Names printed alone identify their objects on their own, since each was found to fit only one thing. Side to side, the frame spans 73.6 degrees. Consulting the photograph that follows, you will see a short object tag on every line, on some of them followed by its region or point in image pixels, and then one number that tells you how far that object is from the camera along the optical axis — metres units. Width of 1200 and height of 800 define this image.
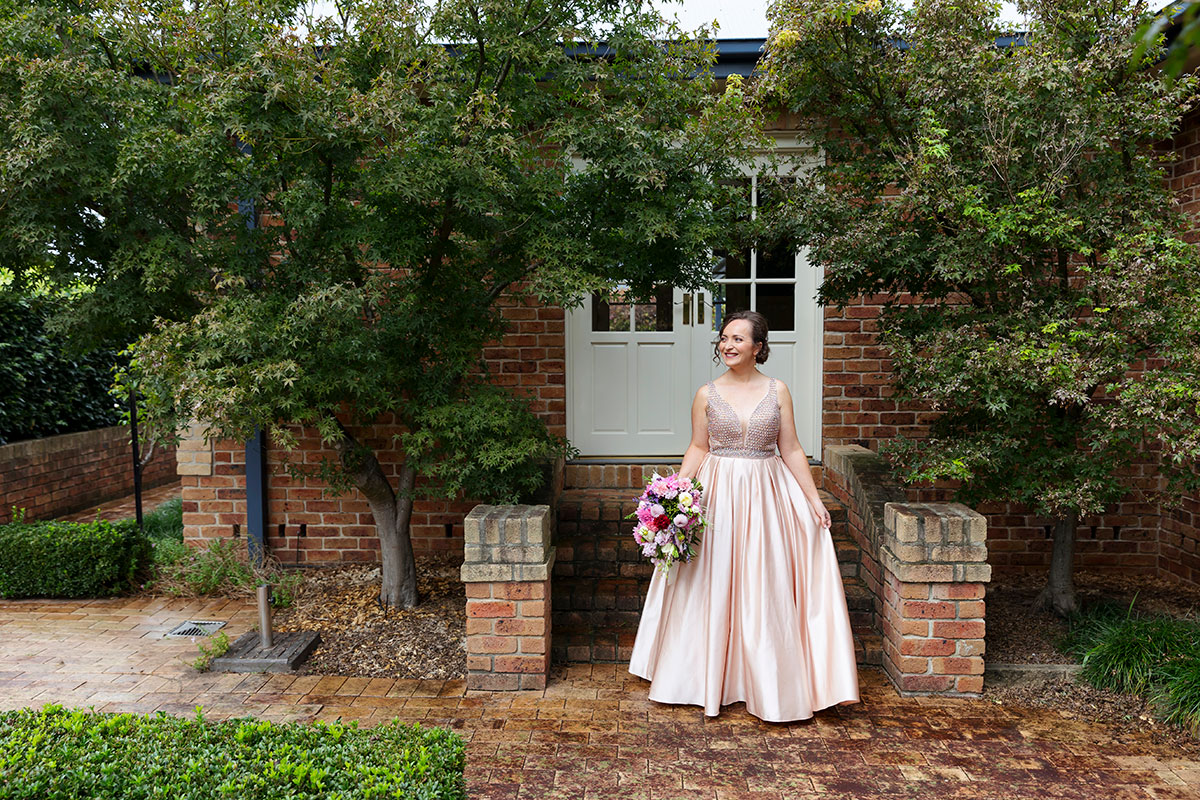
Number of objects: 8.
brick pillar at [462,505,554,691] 4.07
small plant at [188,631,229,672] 4.42
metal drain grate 5.00
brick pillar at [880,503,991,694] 4.02
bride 3.83
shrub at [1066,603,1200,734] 3.76
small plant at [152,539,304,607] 5.74
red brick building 6.07
